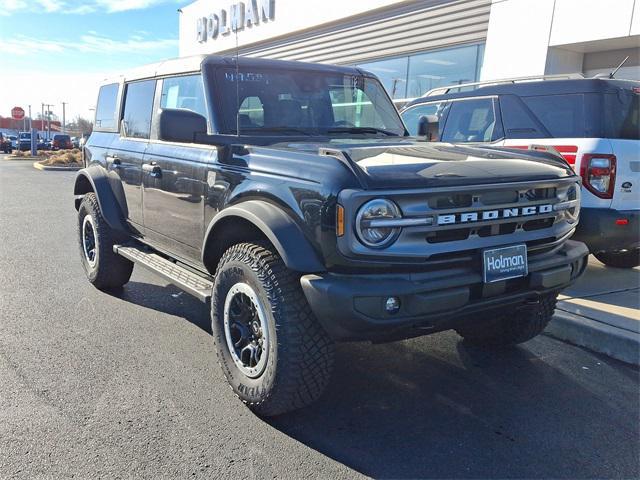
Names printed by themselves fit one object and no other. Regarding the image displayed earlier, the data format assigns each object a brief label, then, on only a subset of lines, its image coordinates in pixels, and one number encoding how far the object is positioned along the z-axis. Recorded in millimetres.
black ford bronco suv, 2682
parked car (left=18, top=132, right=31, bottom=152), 40559
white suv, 5016
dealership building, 9383
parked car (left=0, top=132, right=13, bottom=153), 40500
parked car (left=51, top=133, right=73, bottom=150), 37438
